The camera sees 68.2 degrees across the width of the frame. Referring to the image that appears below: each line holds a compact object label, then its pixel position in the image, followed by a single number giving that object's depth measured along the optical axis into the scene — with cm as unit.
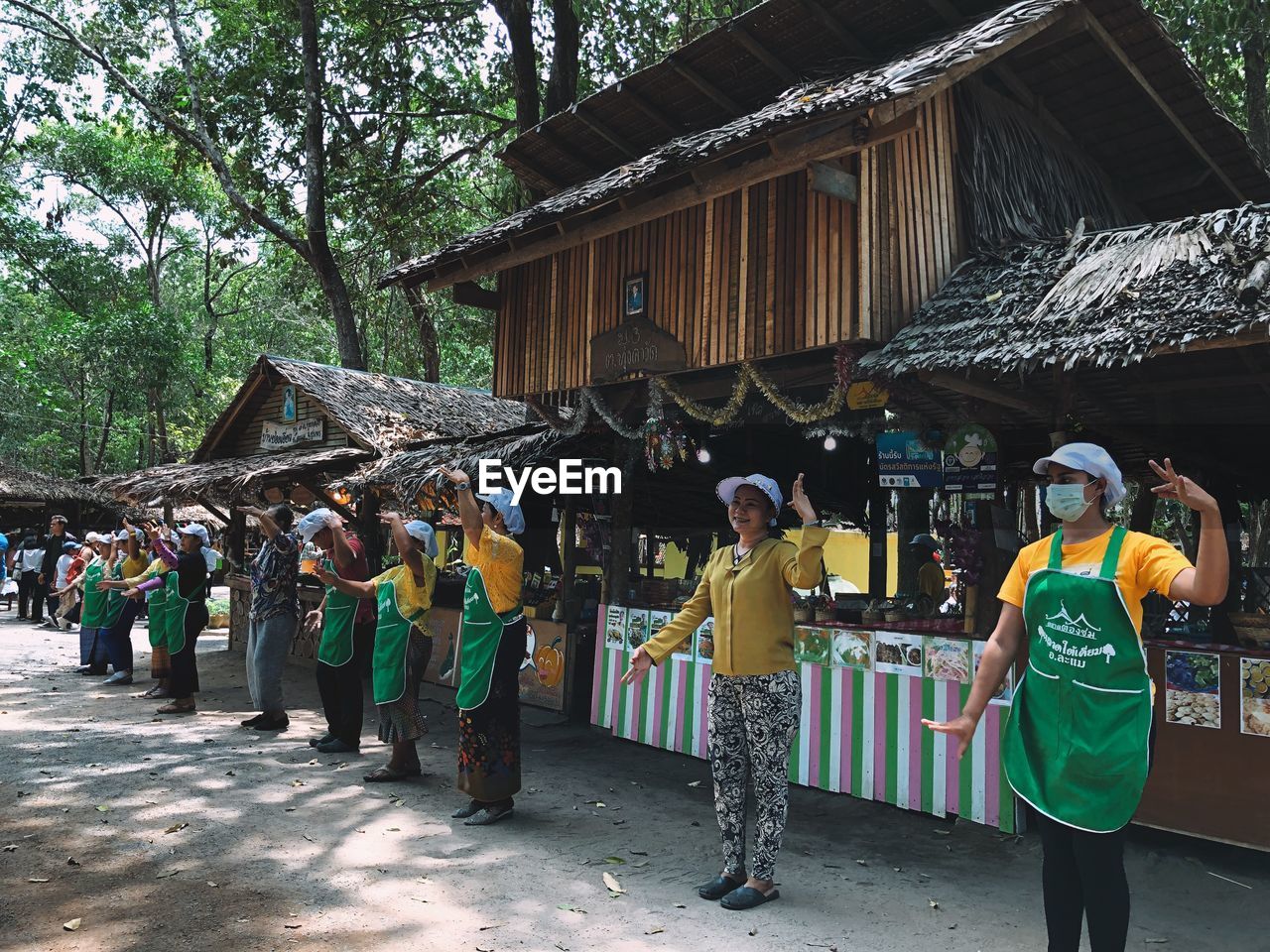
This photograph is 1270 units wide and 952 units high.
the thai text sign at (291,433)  1391
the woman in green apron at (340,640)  734
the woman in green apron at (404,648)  654
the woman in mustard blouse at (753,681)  432
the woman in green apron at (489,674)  559
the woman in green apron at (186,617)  930
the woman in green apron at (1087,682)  292
